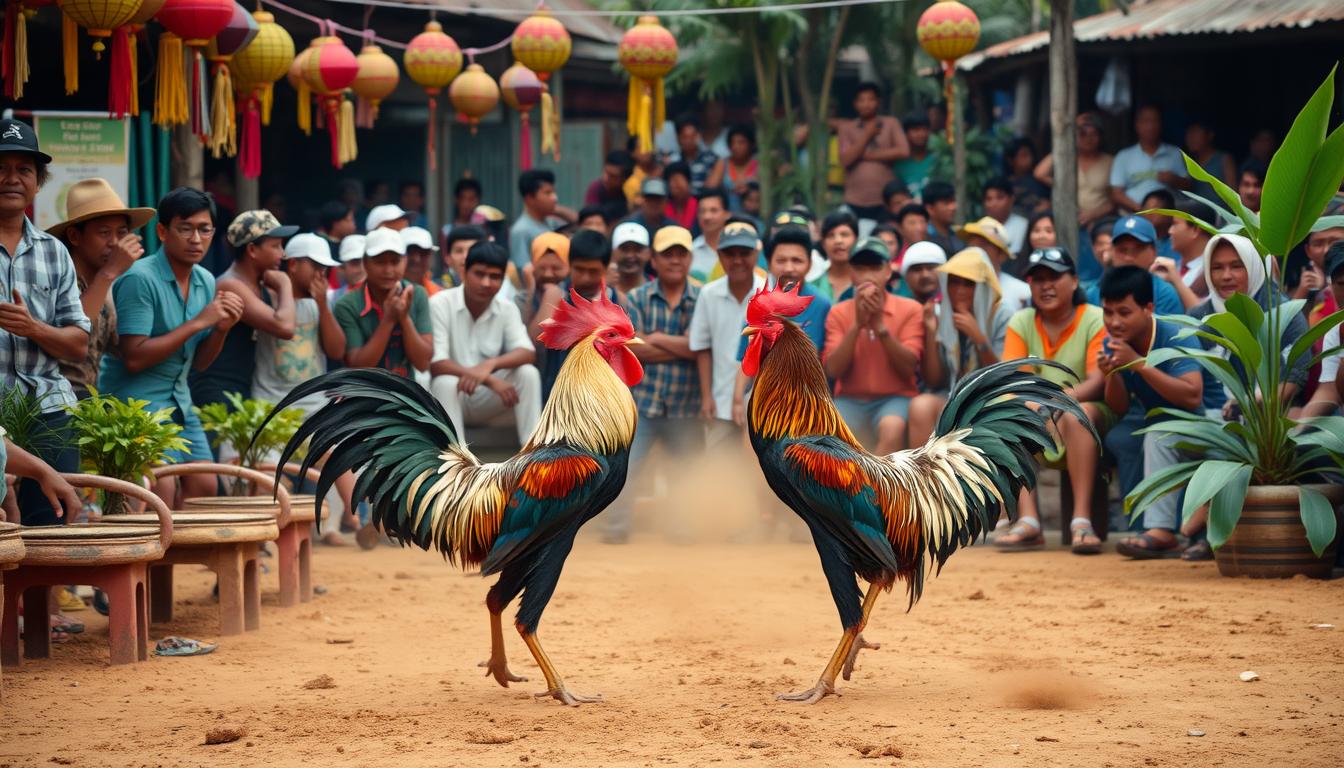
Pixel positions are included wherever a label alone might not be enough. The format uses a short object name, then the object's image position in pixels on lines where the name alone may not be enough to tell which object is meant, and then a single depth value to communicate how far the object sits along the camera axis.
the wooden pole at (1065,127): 11.98
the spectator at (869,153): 14.75
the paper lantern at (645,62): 11.64
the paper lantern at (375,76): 11.92
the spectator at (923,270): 11.00
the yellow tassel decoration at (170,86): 9.22
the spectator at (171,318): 8.16
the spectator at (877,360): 10.22
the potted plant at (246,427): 8.37
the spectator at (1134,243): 10.25
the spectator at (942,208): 12.87
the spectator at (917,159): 14.85
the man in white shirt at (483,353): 10.80
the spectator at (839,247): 11.20
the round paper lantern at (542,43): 11.84
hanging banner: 10.05
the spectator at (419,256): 11.27
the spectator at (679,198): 13.44
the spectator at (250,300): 9.34
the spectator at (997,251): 11.09
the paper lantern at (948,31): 11.37
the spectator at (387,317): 10.26
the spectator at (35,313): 6.71
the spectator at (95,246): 7.57
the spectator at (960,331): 10.25
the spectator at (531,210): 13.23
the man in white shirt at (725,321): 10.60
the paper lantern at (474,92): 12.49
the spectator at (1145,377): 9.01
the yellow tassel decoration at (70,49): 8.50
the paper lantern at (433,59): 11.94
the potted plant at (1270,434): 7.86
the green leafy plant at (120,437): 6.95
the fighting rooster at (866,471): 5.81
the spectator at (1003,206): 12.62
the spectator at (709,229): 12.28
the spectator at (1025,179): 13.65
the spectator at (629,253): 11.67
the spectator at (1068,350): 9.56
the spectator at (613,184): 14.44
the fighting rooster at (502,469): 5.79
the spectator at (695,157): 15.10
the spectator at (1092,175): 13.38
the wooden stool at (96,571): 6.21
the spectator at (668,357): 10.93
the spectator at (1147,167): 12.96
